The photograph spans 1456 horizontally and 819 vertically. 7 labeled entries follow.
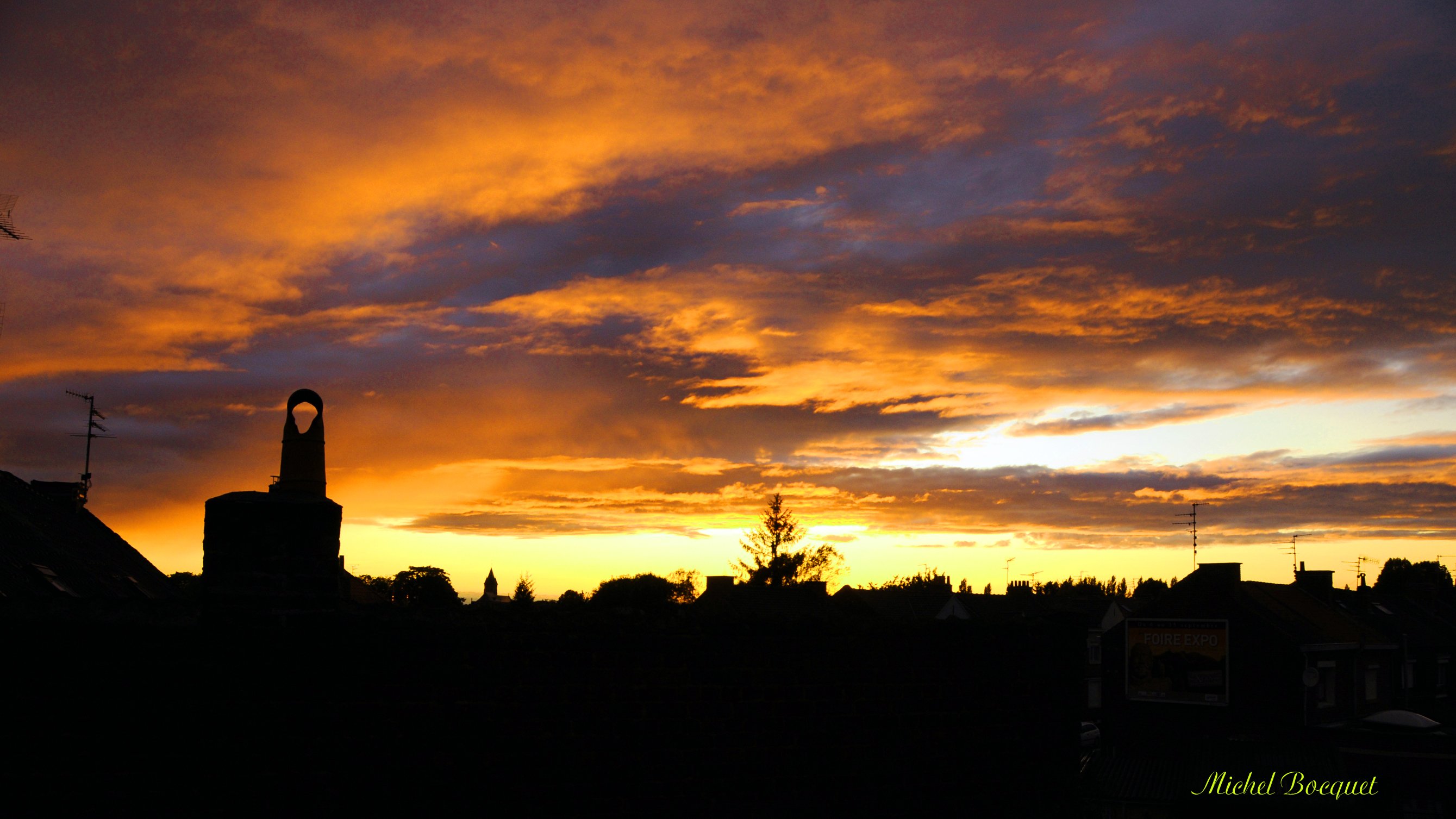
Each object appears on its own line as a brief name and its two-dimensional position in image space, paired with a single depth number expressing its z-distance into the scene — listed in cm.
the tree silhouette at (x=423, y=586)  3769
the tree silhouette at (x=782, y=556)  8569
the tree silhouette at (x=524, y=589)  7654
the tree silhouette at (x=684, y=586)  9358
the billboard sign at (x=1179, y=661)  3928
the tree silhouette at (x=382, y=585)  6056
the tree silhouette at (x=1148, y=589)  14526
